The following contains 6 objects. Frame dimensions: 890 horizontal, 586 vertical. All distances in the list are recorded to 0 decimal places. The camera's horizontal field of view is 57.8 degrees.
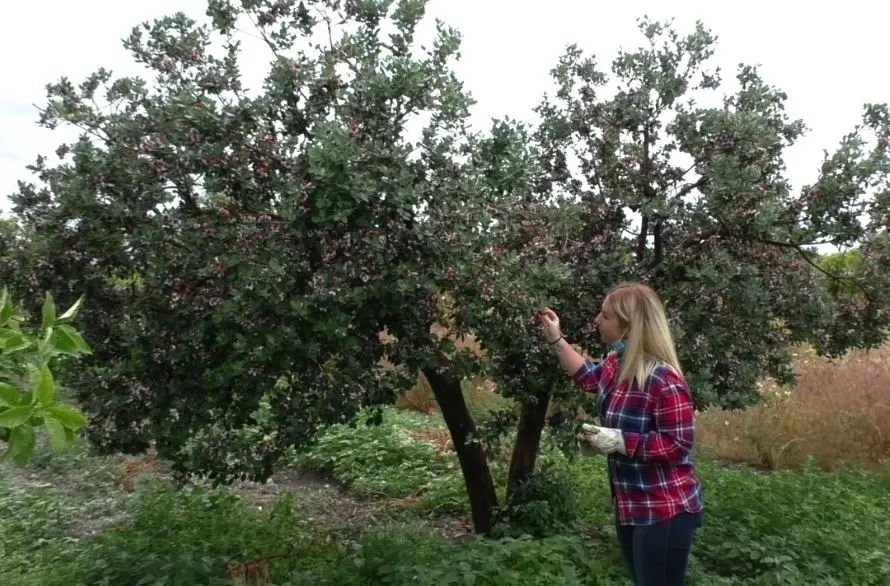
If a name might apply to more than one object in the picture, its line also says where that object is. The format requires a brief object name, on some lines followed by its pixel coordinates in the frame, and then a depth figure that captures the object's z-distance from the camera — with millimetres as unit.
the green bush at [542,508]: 5395
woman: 3055
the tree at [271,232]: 3557
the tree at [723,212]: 4496
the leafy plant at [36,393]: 1645
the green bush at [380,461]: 8047
